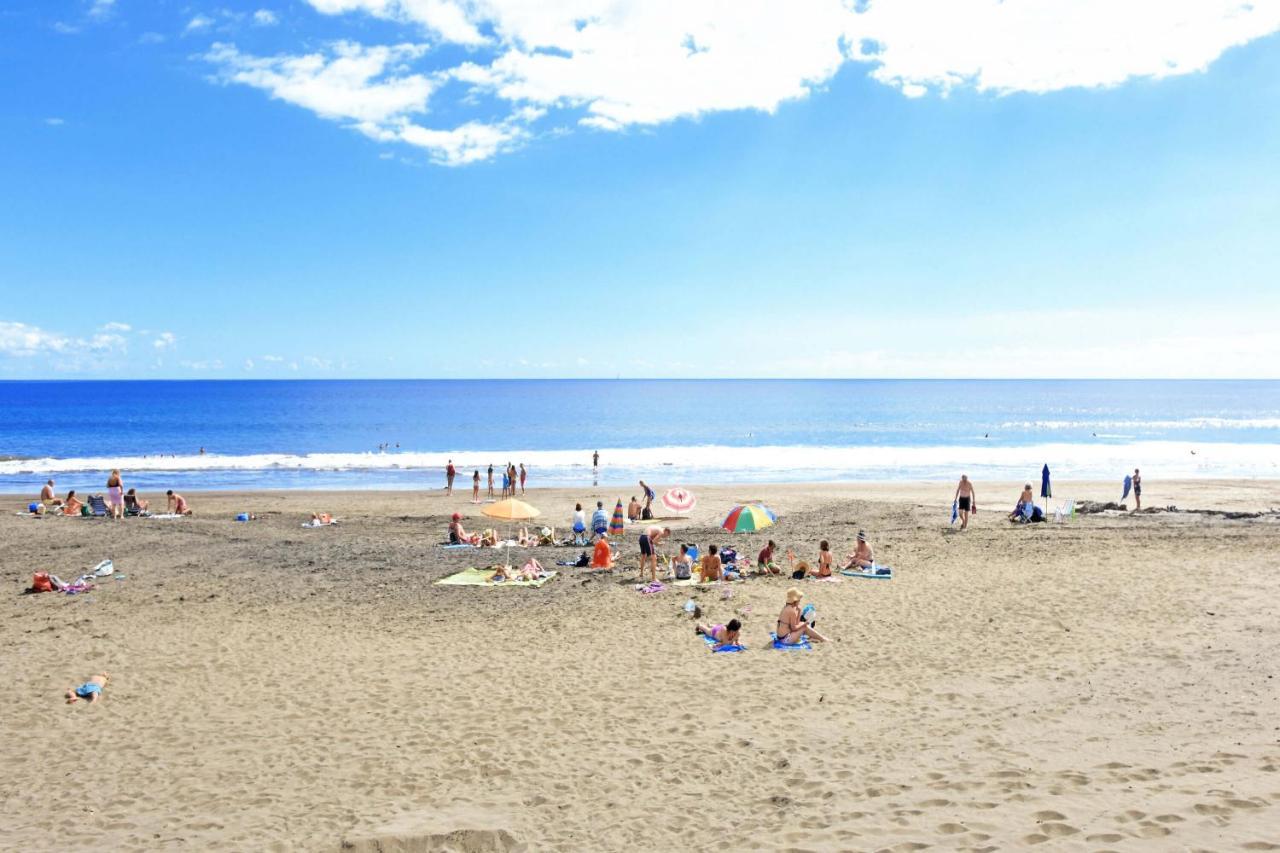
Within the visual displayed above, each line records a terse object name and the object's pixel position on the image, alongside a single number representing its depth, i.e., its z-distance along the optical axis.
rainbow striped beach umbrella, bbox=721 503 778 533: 19.89
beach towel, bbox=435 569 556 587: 15.34
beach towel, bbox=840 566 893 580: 15.50
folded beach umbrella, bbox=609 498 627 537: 21.36
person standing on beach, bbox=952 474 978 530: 21.19
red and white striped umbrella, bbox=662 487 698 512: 24.22
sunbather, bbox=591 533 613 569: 16.97
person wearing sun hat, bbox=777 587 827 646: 11.23
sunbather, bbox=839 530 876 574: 15.98
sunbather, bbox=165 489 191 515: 25.99
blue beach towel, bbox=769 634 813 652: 11.06
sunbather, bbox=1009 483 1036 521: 22.25
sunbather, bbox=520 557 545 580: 15.77
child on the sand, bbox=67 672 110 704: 9.31
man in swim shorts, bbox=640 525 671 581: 15.52
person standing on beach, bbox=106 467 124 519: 24.47
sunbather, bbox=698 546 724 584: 15.31
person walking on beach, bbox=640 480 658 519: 25.11
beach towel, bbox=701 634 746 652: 11.04
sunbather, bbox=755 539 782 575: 15.97
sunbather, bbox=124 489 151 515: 25.45
